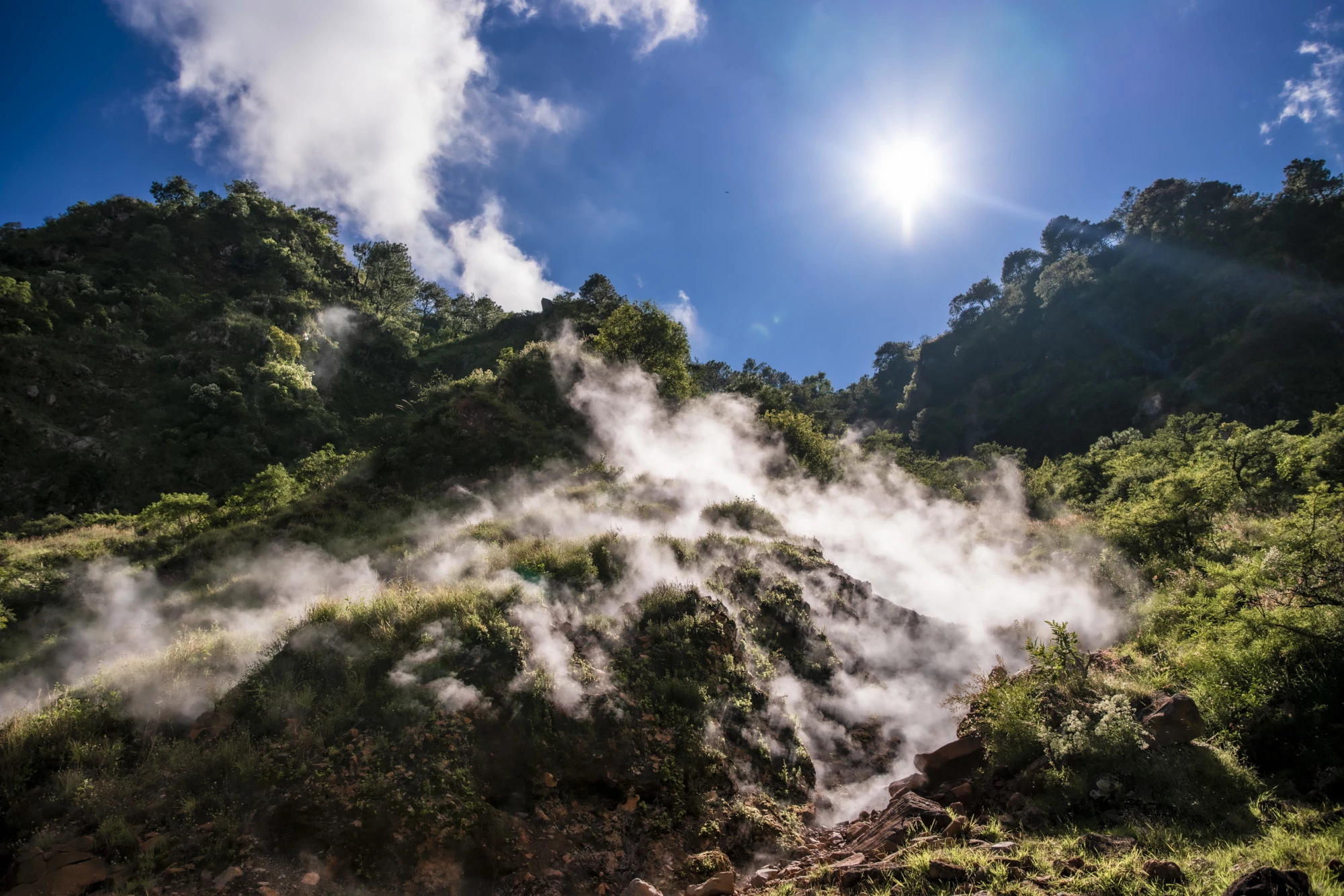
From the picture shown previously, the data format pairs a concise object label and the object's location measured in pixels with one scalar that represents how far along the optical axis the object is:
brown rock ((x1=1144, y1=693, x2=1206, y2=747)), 5.52
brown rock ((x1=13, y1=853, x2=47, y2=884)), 4.17
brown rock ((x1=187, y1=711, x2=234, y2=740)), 5.66
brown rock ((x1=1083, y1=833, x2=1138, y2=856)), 4.16
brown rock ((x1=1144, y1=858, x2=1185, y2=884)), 3.66
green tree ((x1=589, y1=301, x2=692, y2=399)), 29.48
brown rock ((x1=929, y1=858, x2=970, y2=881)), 4.10
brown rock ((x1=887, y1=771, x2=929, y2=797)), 6.51
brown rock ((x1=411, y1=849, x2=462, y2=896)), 4.84
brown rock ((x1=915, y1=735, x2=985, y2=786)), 6.57
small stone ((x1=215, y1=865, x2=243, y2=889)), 4.35
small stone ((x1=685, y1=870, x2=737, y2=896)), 5.07
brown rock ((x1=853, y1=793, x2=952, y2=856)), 5.13
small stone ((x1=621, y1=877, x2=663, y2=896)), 4.89
